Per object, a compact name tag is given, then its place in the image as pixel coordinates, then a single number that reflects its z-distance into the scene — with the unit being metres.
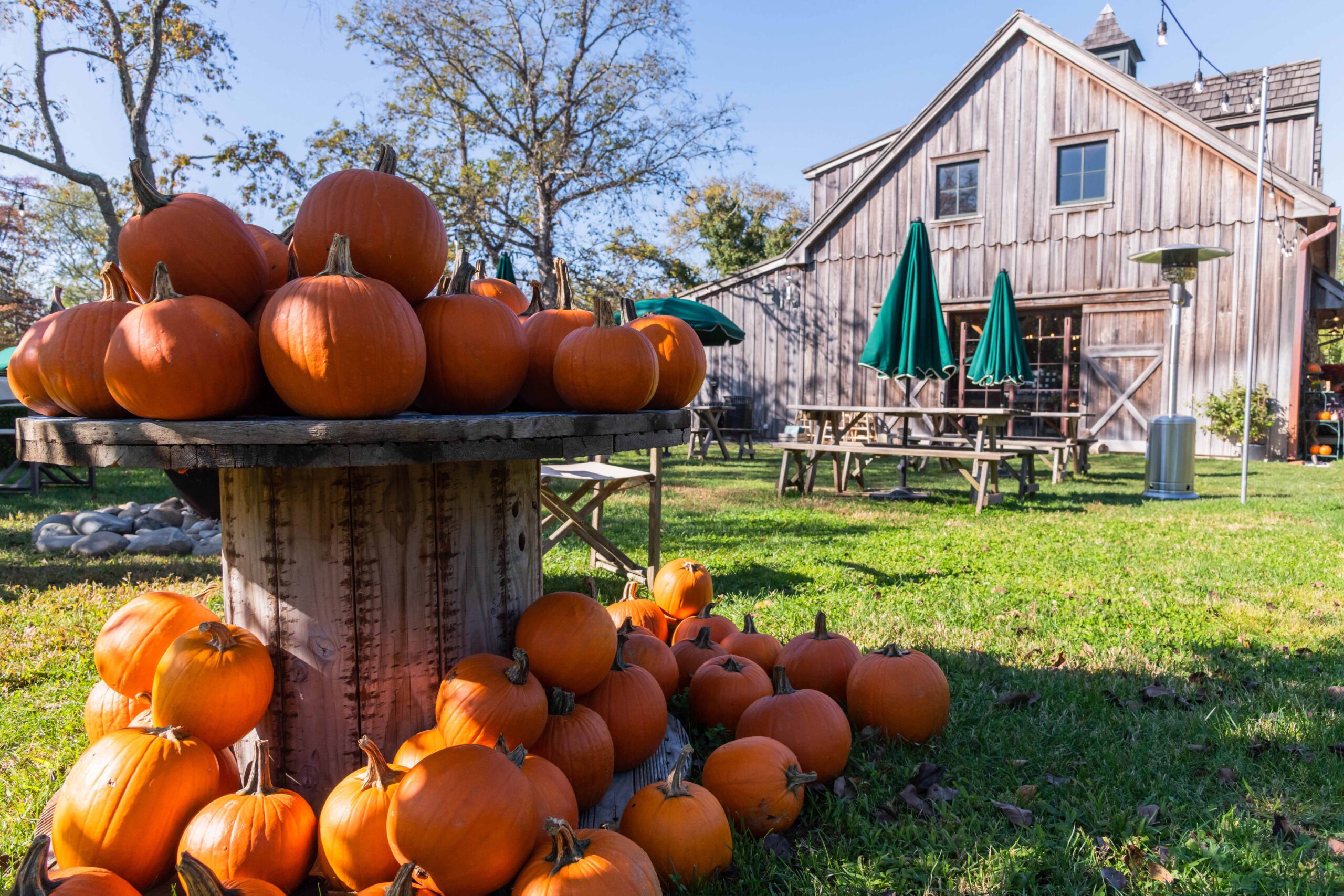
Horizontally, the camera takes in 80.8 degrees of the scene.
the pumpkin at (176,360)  1.60
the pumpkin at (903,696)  2.56
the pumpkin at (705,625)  3.10
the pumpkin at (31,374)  1.81
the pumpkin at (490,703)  1.90
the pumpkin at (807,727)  2.32
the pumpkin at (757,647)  2.88
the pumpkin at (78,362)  1.77
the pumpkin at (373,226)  1.93
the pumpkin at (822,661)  2.81
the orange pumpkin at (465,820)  1.61
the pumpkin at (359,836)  1.67
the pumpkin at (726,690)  2.61
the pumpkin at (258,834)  1.62
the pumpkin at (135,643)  2.10
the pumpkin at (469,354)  1.92
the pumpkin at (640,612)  3.14
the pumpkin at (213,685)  1.78
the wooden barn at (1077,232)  13.02
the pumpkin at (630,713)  2.28
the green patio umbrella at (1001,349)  10.83
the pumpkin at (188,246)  1.86
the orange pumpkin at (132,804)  1.68
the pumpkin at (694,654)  2.91
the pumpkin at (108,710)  2.15
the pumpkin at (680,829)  1.83
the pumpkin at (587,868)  1.53
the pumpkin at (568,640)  2.13
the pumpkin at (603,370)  2.05
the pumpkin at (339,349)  1.62
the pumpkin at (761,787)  2.07
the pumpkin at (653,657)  2.62
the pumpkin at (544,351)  2.25
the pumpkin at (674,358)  2.46
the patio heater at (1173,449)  8.61
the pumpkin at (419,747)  1.92
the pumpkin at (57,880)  1.38
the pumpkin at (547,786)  1.78
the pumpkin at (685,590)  3.52
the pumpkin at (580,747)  2.05
